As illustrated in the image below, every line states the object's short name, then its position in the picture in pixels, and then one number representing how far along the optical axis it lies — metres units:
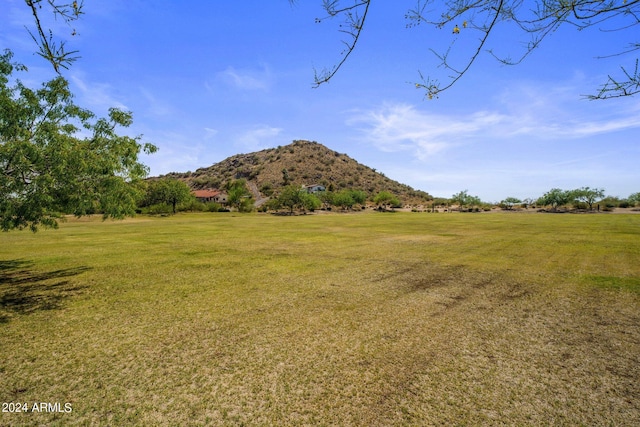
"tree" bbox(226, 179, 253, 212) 90.50
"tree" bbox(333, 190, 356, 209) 98.72
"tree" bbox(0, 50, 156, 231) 10.59
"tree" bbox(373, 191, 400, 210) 110.88
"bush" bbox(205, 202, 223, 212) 91.81
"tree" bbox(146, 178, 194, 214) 81.56
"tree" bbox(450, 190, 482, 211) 116.37
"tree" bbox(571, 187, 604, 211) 91.50
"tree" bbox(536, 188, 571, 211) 96.44
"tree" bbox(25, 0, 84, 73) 3.37
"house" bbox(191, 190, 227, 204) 116.43
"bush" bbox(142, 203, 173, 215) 79.15
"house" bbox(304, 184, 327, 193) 125.19
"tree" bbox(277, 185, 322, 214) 84.81
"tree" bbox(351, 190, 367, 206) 109.87
